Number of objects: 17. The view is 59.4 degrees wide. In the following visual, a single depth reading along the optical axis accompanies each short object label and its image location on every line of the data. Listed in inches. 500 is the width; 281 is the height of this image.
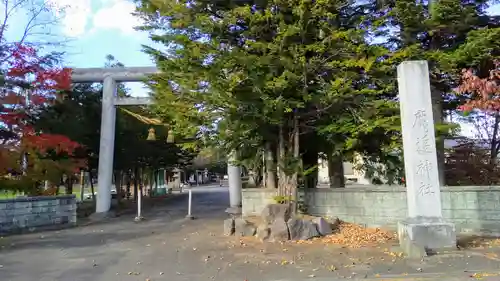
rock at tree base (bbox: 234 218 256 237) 425.7
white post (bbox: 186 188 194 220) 621.6
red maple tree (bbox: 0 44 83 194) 510.6
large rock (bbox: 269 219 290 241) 395.2
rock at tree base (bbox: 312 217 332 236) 410.9
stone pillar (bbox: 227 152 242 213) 705.0
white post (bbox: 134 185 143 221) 615.8
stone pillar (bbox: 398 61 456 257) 328.2
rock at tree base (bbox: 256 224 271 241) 400.5
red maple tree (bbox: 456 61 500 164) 327.0
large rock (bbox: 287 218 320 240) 397.7
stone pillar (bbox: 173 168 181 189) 2661.2
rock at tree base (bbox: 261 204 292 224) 422.6
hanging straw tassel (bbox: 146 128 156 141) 676.4
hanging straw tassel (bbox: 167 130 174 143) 577.6
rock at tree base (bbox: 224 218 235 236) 441.8
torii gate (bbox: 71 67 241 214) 680.4
